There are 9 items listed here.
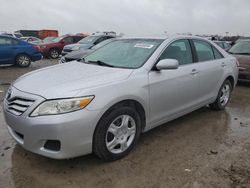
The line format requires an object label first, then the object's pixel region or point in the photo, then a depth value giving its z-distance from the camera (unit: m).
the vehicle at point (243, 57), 5.56
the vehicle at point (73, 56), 5.96
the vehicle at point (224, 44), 9.90
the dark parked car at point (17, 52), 8.04
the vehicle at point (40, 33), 30.70
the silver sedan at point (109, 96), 2.02
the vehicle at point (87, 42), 9.25
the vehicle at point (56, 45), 11.81
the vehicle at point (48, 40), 12.85
